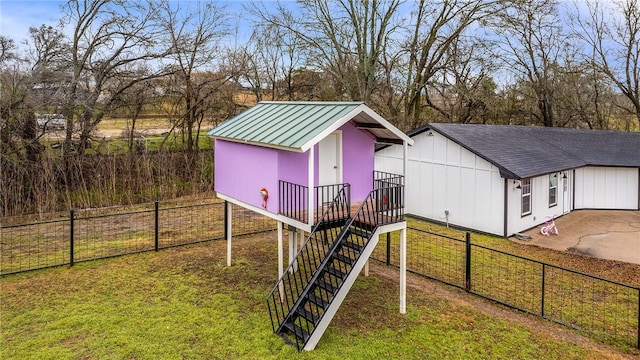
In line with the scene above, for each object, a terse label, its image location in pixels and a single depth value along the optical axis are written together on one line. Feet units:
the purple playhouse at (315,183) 20.54
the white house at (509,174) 40.86
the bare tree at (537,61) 84.02
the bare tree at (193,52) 59.72
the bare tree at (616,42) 77.97
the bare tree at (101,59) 52.03
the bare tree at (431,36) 65.10
